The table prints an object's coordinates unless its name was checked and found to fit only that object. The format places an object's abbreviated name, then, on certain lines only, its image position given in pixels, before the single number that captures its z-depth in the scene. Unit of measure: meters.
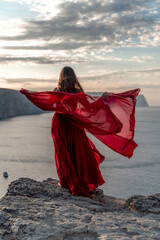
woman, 3.72
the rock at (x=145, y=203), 3.23
